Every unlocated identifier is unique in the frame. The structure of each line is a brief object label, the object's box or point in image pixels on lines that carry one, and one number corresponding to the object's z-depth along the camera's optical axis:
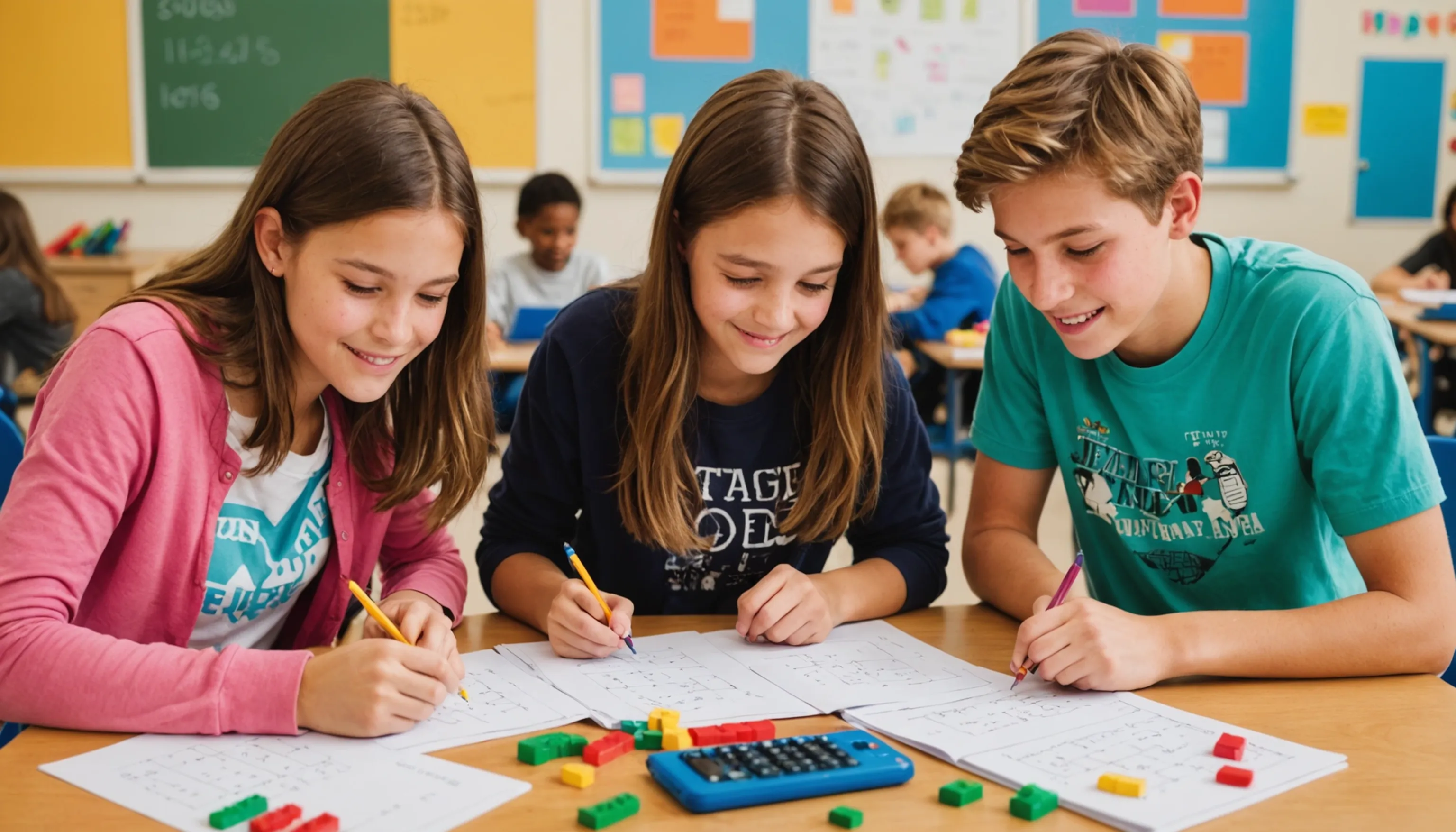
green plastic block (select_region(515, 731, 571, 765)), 0.96
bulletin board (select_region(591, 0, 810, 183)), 5.45
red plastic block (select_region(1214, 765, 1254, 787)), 0.92
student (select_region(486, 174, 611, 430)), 4.54
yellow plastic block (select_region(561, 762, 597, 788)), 0.92
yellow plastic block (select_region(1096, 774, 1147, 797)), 0.90
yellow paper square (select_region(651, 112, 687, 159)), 5.52
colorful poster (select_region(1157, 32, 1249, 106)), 5.73
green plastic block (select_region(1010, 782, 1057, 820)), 0.88
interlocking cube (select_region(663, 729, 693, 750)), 0.99
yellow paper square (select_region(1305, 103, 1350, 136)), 5.85
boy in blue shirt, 4.45
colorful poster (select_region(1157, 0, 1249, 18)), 5.70
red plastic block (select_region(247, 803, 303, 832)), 0.82
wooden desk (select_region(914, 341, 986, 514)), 3.95
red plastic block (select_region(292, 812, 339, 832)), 0.82
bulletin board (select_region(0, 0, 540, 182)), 5.23
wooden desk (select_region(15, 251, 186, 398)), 4.91
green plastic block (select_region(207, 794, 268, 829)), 0.83
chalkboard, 5.25
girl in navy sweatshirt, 1.29
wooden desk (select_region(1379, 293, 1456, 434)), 3.92
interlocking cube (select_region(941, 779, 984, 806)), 0.90
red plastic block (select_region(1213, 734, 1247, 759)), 0.97
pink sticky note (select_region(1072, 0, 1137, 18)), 5.66
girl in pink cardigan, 1.00
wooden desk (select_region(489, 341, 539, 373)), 3.50
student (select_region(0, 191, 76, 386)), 4.27
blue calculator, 0.89
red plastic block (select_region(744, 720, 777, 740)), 1.02
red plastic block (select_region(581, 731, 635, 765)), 0.96
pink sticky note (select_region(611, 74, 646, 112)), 5.49
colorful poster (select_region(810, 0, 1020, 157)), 5.60
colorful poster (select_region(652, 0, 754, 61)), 5.45
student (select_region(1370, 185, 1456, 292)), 4.96
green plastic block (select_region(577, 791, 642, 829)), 0.85
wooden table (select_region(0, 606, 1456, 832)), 0.87
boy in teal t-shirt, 1.16
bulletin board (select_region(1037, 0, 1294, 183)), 5.69
